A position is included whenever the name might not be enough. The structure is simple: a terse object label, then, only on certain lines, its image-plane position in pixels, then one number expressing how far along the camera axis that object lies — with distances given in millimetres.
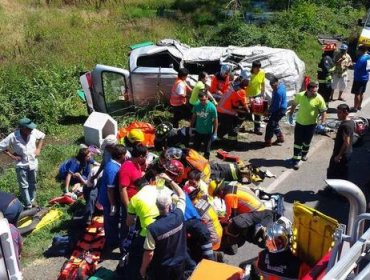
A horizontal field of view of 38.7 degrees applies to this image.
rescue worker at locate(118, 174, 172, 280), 6074
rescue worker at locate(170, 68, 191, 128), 10750
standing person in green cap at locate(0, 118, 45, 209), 8227
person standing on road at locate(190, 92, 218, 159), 9656
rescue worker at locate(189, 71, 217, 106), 10211
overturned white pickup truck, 11773
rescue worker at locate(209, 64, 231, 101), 11250
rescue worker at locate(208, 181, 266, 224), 7406
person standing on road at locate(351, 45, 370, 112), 12398
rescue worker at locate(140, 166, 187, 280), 5664
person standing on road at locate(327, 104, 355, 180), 8383
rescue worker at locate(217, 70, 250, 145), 10734
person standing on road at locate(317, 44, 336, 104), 12891
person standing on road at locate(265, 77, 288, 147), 10570
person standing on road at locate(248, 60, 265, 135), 11312
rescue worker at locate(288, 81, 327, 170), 9453
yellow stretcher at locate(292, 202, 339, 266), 5508
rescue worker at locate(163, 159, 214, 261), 6336
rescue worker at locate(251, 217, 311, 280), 5586
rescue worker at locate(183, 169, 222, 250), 6816
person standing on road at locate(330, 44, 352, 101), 13023
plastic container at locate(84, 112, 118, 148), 10617
